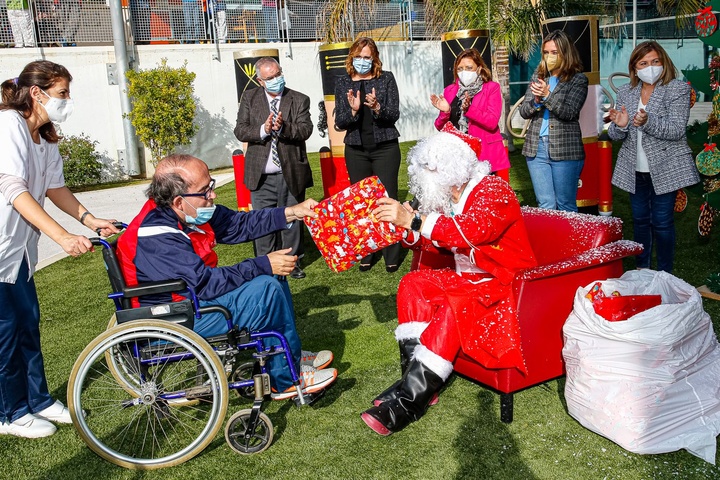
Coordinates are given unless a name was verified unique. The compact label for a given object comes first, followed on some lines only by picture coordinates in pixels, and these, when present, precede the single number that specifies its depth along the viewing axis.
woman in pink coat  6.05
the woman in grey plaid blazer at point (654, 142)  4.68
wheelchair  3.13
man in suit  5.92
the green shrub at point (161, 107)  12.51
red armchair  3.36
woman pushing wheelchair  3.27
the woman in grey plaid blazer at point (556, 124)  5.25
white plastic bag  3.11
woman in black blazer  5.78
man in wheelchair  3.32
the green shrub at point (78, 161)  12.44
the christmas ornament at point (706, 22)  4.74
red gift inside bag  3.25
